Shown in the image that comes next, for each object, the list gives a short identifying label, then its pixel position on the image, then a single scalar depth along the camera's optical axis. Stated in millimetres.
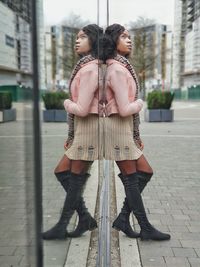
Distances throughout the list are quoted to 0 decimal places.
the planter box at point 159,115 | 10389
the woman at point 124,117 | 2023
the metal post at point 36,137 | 752
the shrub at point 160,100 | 10408
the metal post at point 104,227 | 1952
